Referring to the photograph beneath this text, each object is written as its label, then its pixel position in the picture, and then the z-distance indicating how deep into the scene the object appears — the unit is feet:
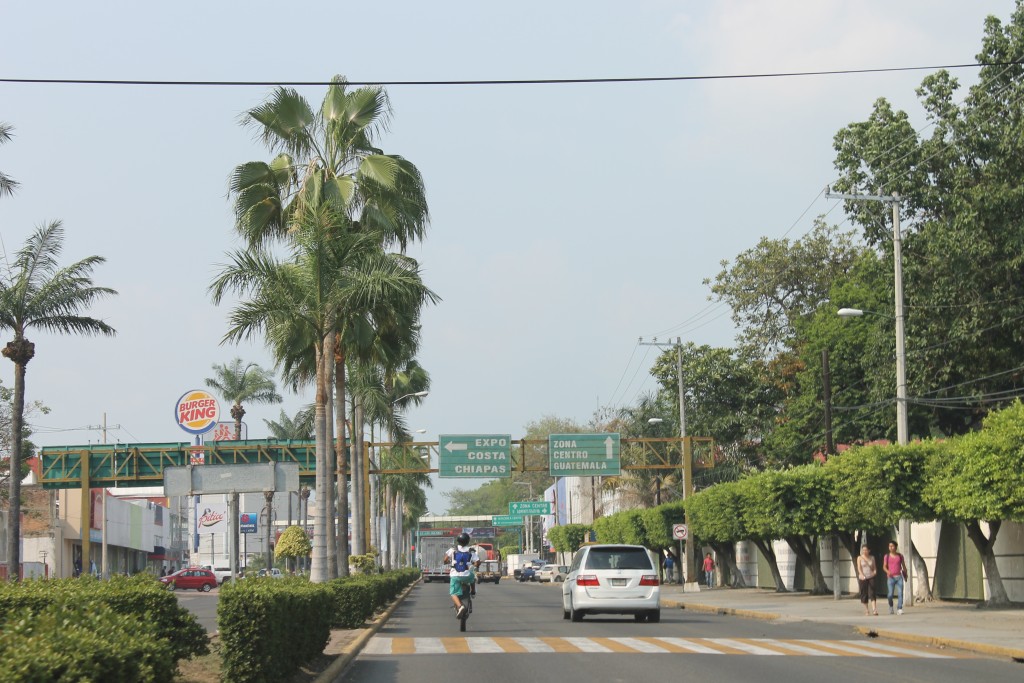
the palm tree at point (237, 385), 252.62
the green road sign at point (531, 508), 419.54
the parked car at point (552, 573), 295.77
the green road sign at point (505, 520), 490.90
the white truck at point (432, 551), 387.53
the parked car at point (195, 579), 254.47
